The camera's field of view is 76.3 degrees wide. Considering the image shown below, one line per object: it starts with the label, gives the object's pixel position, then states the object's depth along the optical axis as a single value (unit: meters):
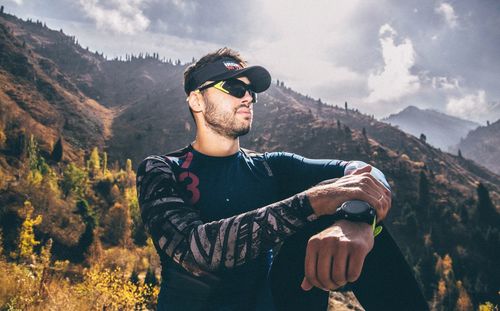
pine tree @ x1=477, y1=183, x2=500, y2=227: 79.00
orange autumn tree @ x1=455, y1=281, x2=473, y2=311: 55.66
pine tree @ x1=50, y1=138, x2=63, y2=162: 90.81
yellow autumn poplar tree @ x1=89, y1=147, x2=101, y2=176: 93.07
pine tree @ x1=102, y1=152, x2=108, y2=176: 100.07
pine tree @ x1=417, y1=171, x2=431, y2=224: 88.49
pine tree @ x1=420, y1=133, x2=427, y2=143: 173.62
